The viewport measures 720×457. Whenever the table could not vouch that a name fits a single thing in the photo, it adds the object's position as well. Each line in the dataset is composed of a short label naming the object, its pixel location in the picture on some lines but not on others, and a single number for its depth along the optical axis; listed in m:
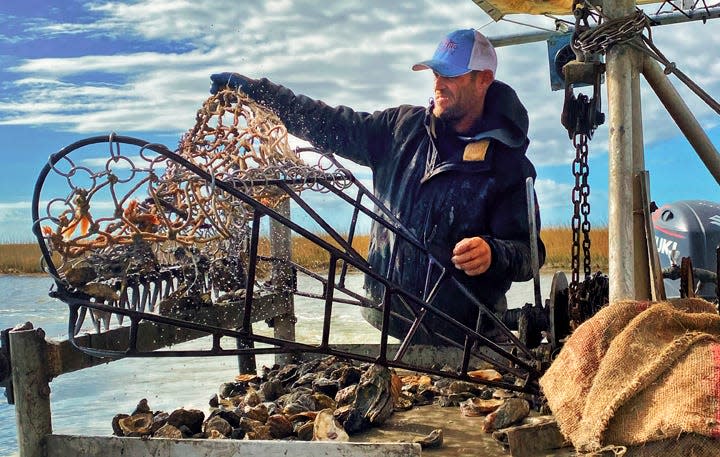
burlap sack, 2.23
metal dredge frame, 2.81
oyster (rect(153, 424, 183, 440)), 3.36
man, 4.46
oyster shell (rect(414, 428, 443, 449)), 3.17
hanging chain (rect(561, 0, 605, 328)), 3.20
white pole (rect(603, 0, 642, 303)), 3.11
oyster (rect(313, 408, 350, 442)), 3.21
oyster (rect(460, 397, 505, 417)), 3.61
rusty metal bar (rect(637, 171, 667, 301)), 3.08
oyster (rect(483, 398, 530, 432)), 3.29
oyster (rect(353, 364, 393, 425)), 3.48
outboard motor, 5.77
